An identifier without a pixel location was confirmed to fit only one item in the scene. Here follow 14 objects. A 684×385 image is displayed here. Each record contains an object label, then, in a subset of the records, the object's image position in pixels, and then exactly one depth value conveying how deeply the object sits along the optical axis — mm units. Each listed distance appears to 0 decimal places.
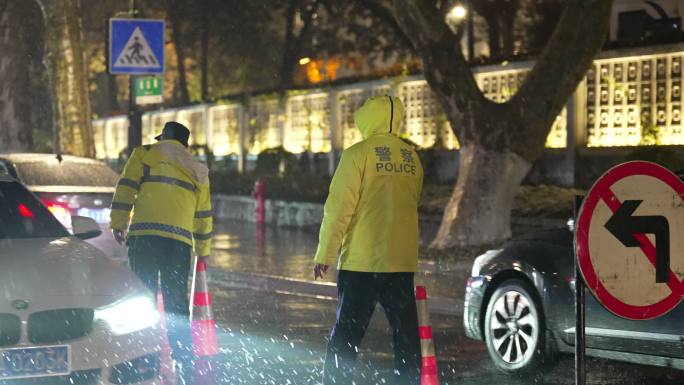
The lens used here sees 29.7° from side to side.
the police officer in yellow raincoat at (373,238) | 6902
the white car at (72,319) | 6281
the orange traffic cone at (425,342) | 7238
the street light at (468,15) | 30969
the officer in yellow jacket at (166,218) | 8891
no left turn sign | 5668
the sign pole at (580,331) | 5918
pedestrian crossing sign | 17797
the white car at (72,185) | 14211
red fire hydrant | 22984
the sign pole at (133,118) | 19375
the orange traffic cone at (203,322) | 9508
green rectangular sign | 20609
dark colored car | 8062
